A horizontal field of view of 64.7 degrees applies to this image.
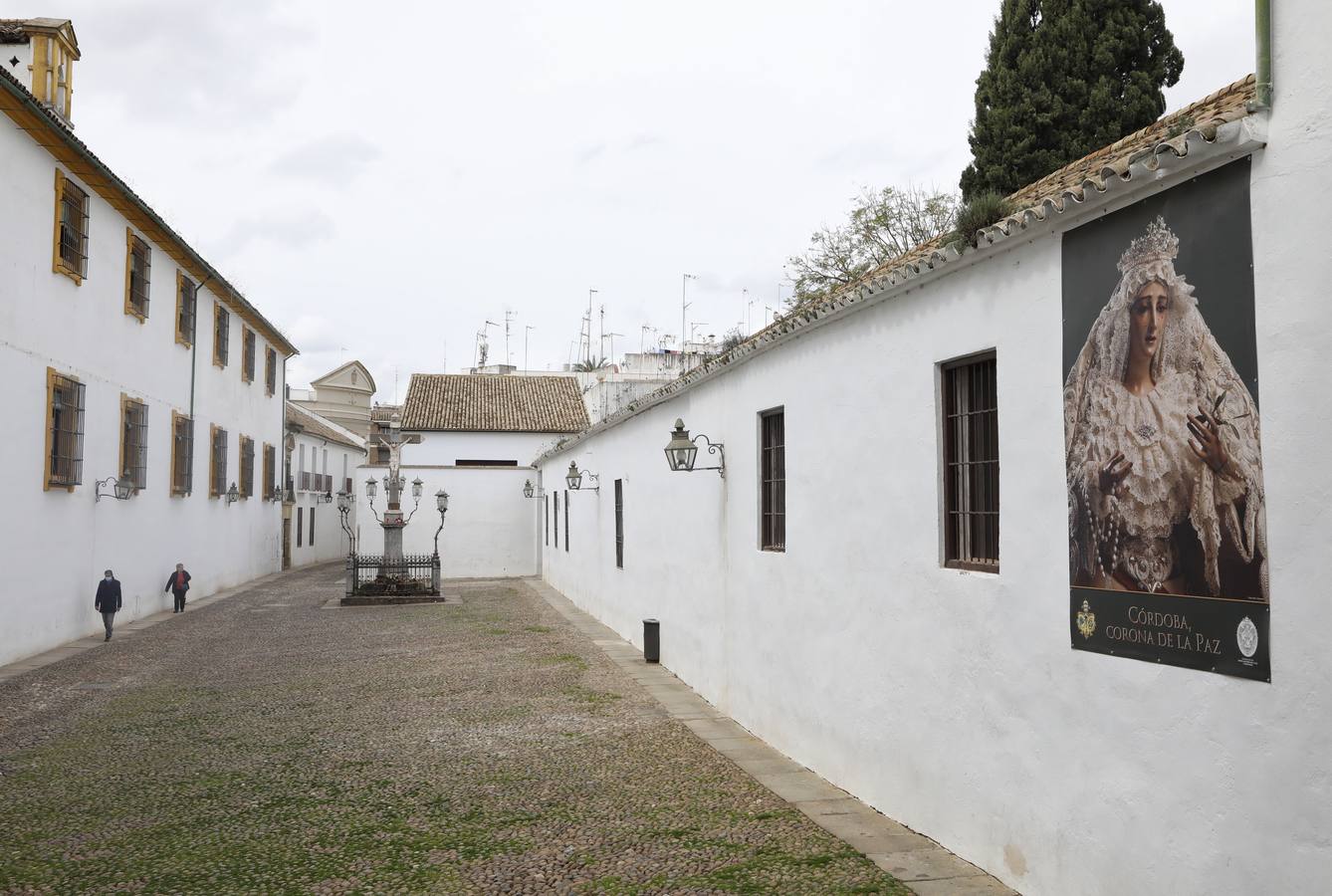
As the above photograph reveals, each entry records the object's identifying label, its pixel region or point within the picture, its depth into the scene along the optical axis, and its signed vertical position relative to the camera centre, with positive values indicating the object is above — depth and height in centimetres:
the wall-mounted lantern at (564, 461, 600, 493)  1850 +46
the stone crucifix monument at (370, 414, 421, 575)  2442 -26
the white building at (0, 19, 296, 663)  1312 +201
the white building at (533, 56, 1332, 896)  347 -25
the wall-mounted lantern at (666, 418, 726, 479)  962 +49
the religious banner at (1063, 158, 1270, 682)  367 +26
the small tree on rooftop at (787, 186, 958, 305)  2772 +723
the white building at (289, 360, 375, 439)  5256 +543
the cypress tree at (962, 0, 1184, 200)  1772 +716
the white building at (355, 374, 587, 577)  3175 +164
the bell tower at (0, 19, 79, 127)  1675 +730
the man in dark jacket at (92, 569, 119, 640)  1519 -138
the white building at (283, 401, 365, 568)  3500 +73
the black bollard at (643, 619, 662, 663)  1290 -167
